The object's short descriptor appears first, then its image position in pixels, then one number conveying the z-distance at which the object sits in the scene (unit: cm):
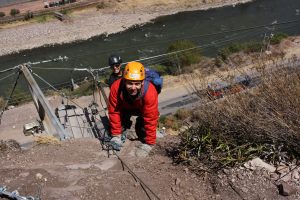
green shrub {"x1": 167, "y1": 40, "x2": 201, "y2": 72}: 3059
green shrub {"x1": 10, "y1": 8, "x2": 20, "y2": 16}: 4641
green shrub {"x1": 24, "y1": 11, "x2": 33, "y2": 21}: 4546
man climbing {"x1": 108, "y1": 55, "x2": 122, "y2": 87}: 695
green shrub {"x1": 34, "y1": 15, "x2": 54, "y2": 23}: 4559
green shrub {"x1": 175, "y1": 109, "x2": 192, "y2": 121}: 2100
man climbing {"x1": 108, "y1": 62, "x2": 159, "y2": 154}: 505
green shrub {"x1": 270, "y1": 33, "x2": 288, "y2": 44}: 3169
